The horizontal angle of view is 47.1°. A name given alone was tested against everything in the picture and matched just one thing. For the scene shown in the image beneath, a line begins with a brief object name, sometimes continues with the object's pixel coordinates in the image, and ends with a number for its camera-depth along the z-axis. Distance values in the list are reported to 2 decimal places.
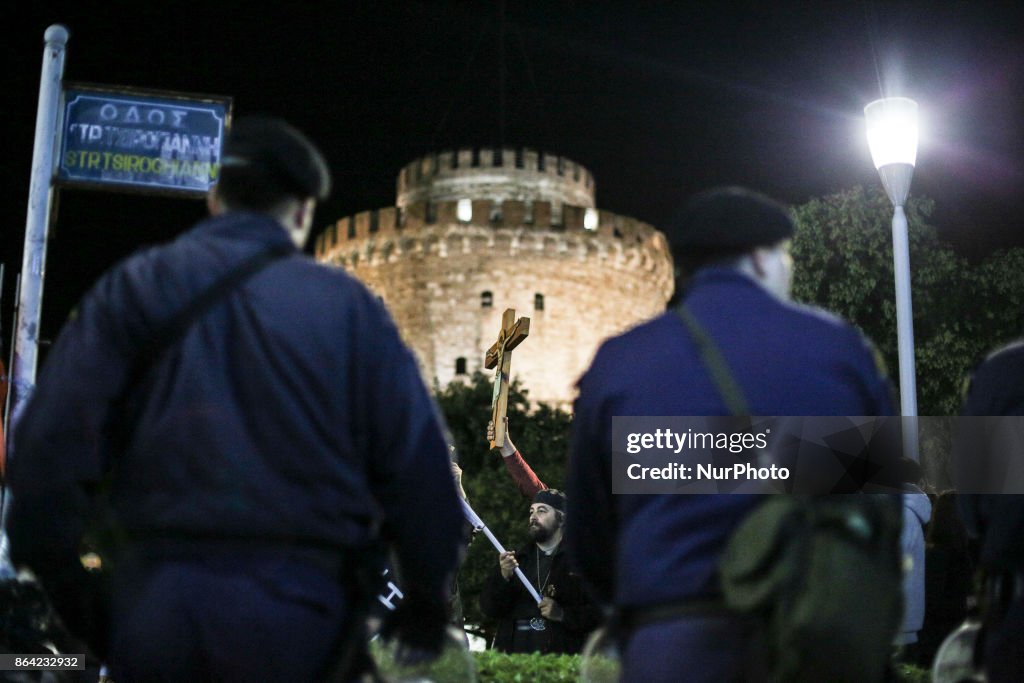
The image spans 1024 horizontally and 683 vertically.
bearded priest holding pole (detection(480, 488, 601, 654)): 7.09
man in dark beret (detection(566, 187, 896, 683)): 2.33
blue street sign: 8.23
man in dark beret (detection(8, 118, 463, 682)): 2.32
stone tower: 42.41
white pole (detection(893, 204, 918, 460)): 8.40
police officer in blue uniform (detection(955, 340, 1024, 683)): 2.75
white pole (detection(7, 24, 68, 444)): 7.88
